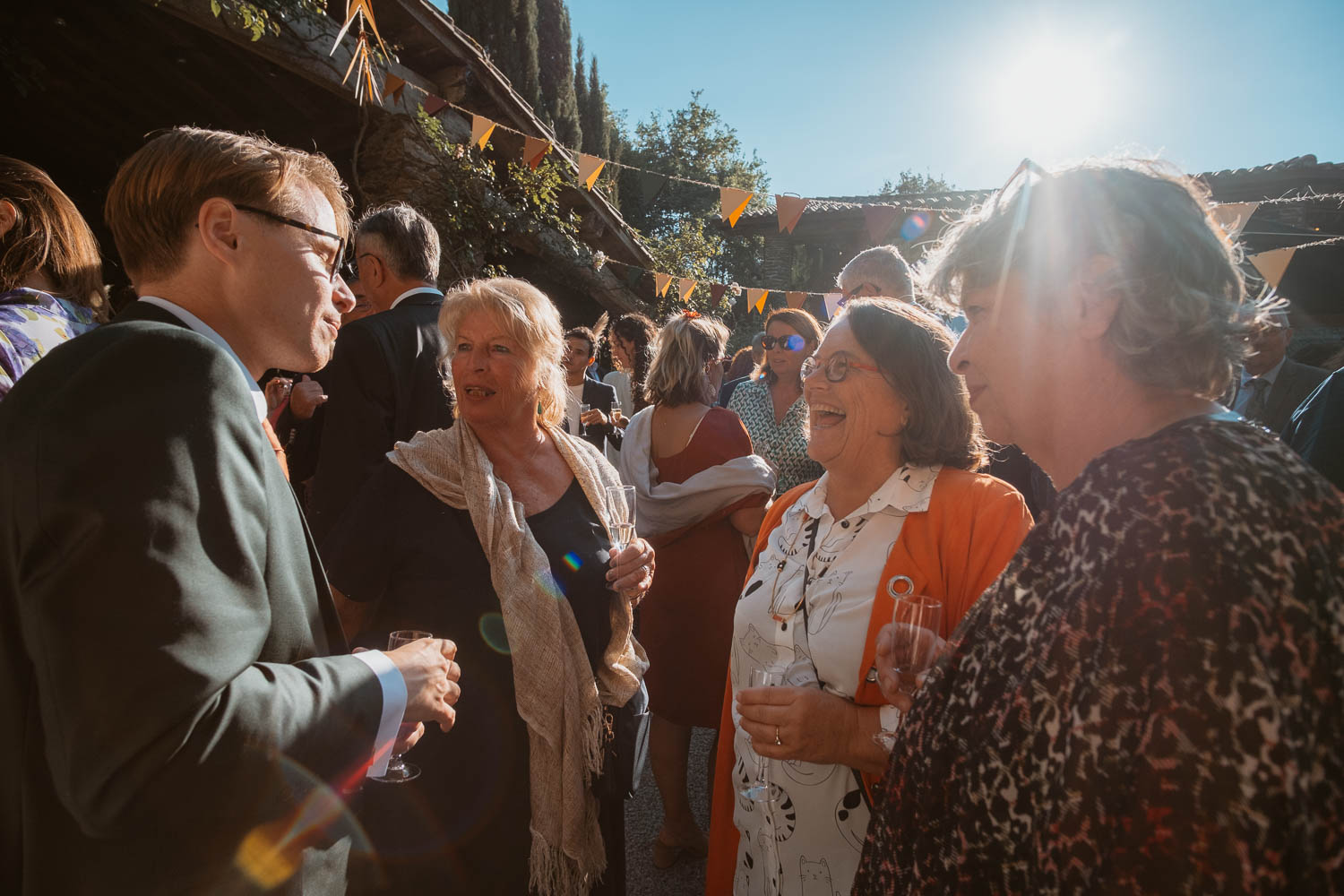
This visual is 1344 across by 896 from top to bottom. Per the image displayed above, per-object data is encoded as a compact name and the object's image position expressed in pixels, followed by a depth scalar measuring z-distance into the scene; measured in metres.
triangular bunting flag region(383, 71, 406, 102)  5.86
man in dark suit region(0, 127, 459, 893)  0.86
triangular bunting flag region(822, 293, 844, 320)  7.61
